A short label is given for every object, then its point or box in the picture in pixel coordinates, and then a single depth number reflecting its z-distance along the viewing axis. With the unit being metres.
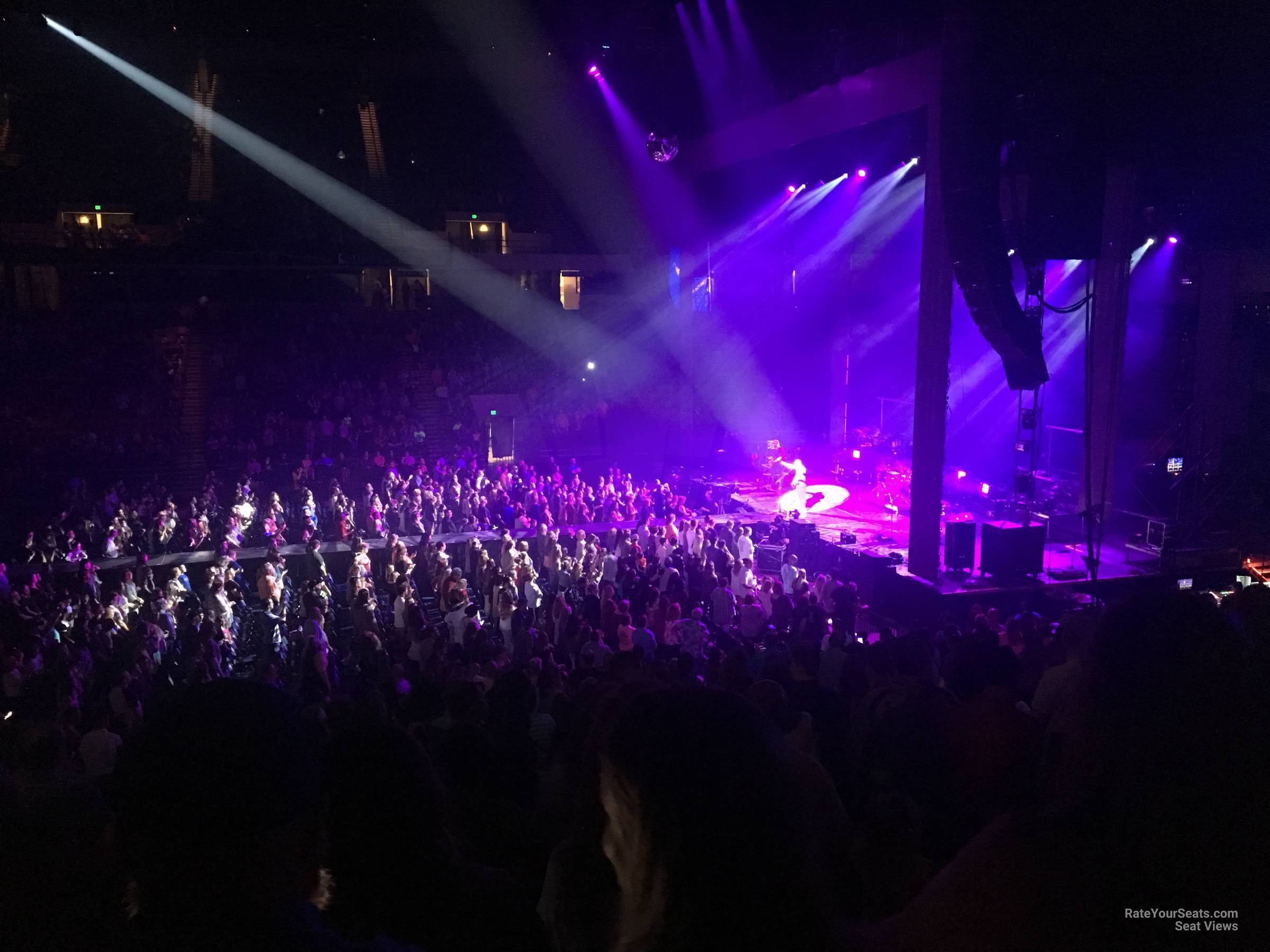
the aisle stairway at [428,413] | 20.95
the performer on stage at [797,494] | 18.84
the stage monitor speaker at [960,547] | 11.60
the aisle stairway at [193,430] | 17.55
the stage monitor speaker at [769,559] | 14.38
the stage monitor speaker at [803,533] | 14.46
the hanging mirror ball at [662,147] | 17.08
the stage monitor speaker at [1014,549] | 11.12
